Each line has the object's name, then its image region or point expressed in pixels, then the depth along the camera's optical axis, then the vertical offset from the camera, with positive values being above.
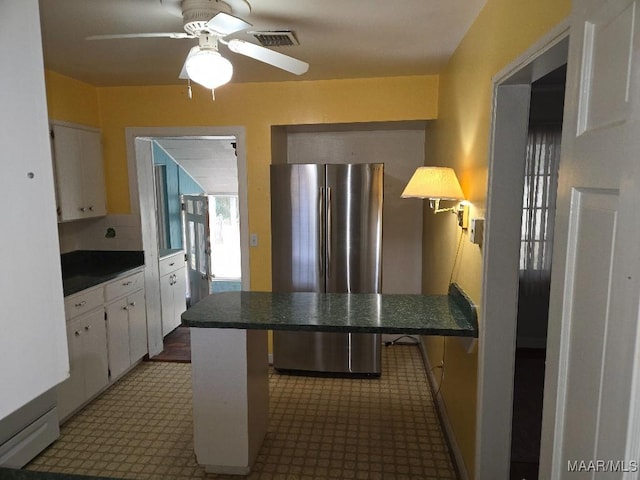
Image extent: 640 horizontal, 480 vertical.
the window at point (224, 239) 5.79 -0.67
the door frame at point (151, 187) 3.53 +0.03
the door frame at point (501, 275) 1.75 -0.36
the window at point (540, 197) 3.78 -0.06
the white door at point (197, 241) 5.14 -0.62
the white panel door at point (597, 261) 0.67 -0.13
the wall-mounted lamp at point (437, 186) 2.15 +0.02
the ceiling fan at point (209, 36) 1.62 +0.62
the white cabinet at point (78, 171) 3.10 +0.16
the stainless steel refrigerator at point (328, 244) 3.31 -0.43
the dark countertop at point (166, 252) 4.20 -0.64
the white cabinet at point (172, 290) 4.17 -1.03
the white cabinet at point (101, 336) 2.83 -1.10
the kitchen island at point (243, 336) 2.08 -0.77
